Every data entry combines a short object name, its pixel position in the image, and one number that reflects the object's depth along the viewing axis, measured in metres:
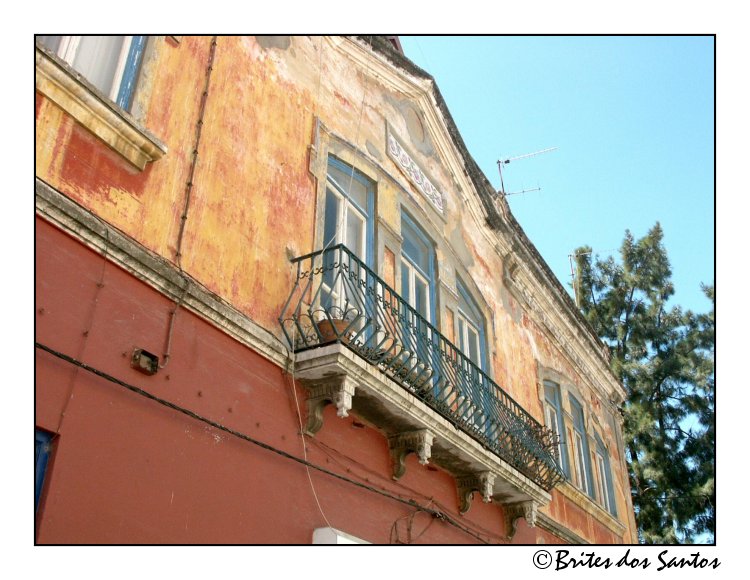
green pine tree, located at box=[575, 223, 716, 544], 22.28
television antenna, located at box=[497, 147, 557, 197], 16.34
